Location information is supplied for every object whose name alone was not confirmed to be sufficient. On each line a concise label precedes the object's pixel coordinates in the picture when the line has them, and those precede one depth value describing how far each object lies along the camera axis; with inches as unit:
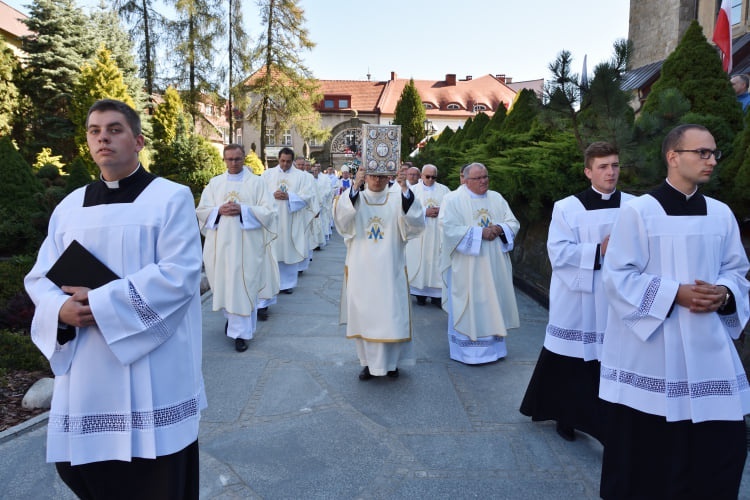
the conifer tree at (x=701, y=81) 236.4
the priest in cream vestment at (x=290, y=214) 398.3
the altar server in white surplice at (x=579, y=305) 159.5
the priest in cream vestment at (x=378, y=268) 209.0
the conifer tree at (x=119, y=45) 1071.0
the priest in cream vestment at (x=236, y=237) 256.7
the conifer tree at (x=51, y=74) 1011.3
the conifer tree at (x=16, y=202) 353.1
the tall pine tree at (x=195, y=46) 1178.6
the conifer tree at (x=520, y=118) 434.3
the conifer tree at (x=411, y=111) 1667.1
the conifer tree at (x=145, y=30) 1171.3
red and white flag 306.2
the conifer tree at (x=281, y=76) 1204.5
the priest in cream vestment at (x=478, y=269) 236.7
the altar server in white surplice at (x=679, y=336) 112.3
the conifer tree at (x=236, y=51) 1215.6
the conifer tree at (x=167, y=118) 1056.8
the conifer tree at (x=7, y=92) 955.7
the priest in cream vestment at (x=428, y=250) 352.5
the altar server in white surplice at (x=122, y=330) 96.0
